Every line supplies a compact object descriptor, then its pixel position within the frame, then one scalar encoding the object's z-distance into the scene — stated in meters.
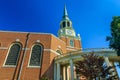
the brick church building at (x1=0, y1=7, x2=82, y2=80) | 11.83
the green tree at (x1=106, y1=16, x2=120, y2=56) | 6.39
